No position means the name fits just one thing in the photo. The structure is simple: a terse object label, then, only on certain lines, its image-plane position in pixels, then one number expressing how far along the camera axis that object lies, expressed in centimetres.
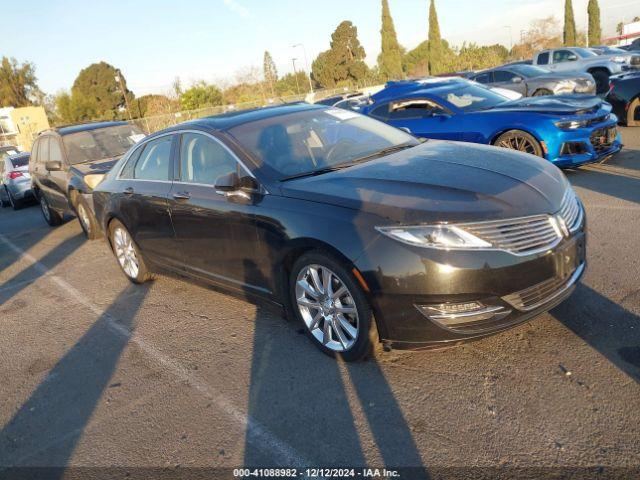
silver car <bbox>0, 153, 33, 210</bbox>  1323
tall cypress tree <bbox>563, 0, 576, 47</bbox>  4825
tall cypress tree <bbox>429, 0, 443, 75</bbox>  4972
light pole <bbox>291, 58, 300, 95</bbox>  5871
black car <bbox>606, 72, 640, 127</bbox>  957
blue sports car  688
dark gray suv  803
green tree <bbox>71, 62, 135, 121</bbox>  6209
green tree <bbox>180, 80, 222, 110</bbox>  4334
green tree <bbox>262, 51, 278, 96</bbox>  5831
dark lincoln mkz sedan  283
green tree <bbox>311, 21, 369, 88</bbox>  5997
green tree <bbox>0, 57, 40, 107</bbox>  6259
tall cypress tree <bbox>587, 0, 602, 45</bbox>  5028
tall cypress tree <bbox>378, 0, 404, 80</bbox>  5609
